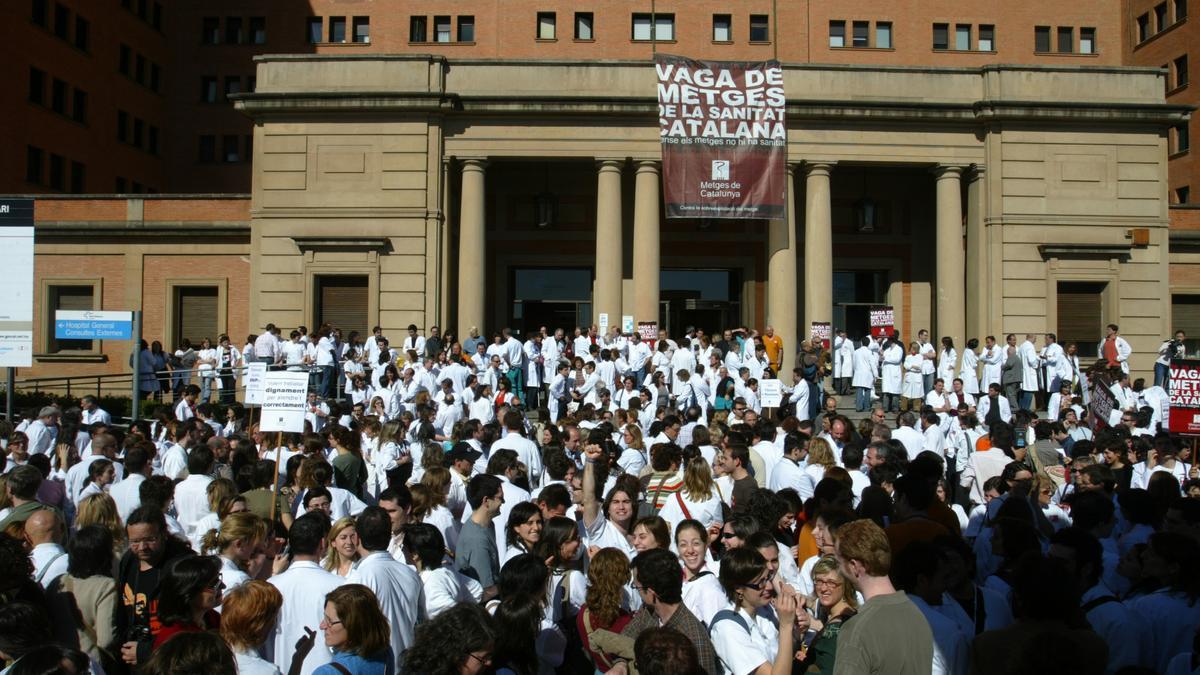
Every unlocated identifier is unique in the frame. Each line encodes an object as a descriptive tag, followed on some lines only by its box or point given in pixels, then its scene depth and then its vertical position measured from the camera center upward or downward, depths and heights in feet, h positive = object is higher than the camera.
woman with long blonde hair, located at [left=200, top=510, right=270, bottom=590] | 22.24 -3.72
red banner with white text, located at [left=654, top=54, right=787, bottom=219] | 93.25 +19.85
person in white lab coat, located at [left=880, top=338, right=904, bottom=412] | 84.07 -0.09
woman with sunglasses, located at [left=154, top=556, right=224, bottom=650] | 18.30 -3.92
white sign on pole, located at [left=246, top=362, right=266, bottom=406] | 47.11 -1.03
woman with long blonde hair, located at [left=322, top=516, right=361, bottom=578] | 22.76 -3.82
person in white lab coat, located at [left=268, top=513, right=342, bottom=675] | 19.93 -4.39
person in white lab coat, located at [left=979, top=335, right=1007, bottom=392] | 87.20 +0.62
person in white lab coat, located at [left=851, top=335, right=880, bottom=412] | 85.51 -0.59
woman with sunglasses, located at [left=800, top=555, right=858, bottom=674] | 19.27 -4.45
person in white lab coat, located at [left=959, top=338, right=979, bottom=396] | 86.99 -0.05
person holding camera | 84.24 +1.19
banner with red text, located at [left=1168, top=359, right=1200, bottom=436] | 45.50 -1.13
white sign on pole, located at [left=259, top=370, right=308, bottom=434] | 36.88 -1.34
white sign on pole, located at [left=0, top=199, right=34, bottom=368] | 49.80 +3.55
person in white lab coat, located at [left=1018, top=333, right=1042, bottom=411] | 86.28 -0.40
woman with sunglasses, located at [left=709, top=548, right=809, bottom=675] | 18.06 -4.45
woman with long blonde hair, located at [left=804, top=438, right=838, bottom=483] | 35.14 -2.95
